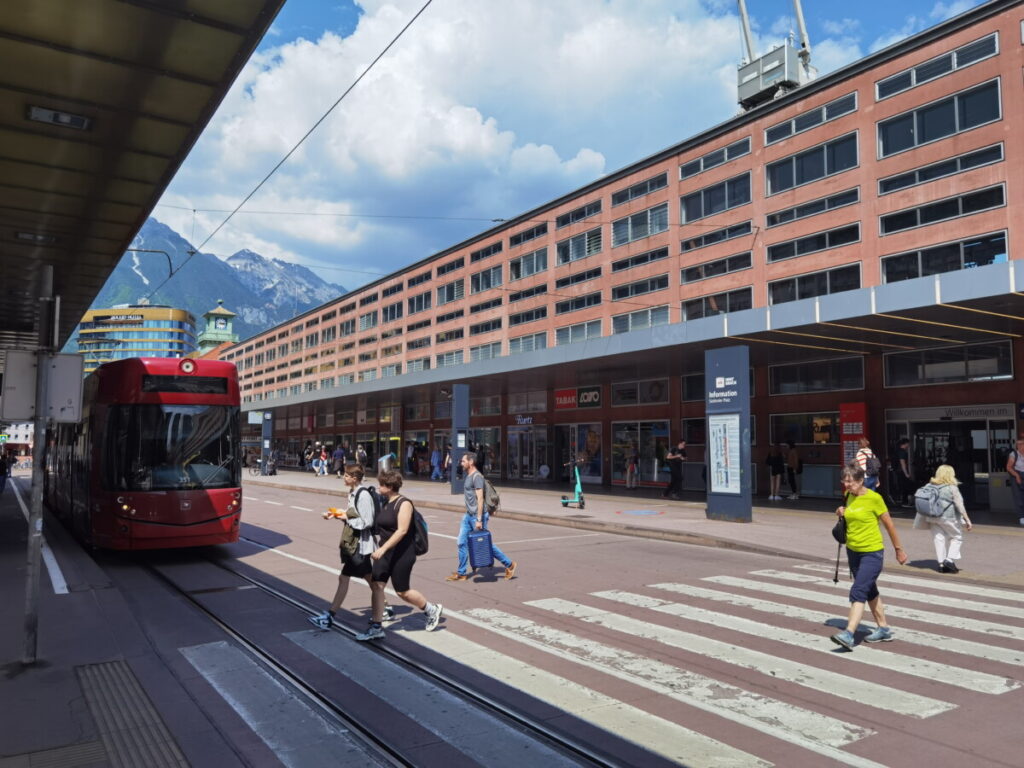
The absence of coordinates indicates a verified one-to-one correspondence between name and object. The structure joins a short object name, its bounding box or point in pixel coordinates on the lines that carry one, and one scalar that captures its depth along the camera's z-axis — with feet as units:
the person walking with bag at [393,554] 22.91
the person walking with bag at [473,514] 33.35
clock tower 466.29
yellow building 545.03
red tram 36.50
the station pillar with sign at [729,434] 55.67
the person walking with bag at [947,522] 33.60
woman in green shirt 22.34
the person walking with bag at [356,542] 23.52
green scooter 66.44
